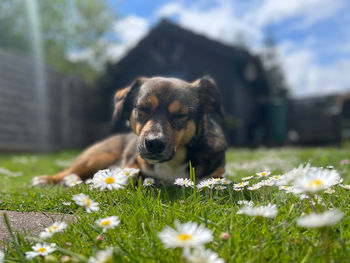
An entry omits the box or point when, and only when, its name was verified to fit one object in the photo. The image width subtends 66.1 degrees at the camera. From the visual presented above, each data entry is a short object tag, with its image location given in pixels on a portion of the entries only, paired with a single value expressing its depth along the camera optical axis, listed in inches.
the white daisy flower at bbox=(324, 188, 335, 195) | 9.5
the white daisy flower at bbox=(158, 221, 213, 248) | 5.5
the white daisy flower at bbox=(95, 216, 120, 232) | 7.3
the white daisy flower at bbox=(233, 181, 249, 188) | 11.3
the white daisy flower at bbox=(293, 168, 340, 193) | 6.0
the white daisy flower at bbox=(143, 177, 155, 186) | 13.4
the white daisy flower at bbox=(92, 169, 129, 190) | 8.3
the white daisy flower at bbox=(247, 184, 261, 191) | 10.5
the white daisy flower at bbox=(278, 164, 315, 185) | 7.0
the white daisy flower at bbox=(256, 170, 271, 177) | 11.4
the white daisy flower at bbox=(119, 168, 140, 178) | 11.0
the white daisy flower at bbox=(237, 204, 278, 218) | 6.7
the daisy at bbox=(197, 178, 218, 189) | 10.8
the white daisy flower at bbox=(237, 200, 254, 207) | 9.9
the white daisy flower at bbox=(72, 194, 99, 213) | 8.1
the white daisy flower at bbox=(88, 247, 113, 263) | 6.1
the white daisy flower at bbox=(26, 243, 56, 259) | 7.2
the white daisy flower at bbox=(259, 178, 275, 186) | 10.0
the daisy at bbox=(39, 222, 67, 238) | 7.5
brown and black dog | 15.8
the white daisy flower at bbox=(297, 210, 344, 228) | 5.2
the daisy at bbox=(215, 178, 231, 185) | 11.3
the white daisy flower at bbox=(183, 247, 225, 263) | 5.3
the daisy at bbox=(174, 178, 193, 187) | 11.5
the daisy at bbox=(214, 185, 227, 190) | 11.9
